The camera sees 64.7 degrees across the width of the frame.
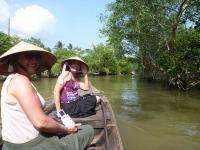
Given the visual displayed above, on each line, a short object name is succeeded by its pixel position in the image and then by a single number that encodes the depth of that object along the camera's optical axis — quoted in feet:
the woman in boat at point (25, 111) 3.95
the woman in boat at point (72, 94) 8.40
